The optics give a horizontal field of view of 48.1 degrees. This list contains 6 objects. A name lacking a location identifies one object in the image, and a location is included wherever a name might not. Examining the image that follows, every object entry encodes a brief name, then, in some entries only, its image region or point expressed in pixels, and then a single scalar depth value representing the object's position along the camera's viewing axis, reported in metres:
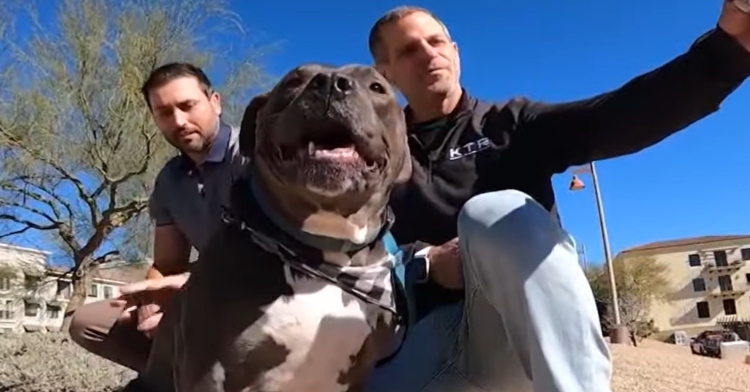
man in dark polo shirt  3.03
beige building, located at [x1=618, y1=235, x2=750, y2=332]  71.25
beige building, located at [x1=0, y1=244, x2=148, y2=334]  16.73
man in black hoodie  1.86
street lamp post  18.97
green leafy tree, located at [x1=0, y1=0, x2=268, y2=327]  13.73
